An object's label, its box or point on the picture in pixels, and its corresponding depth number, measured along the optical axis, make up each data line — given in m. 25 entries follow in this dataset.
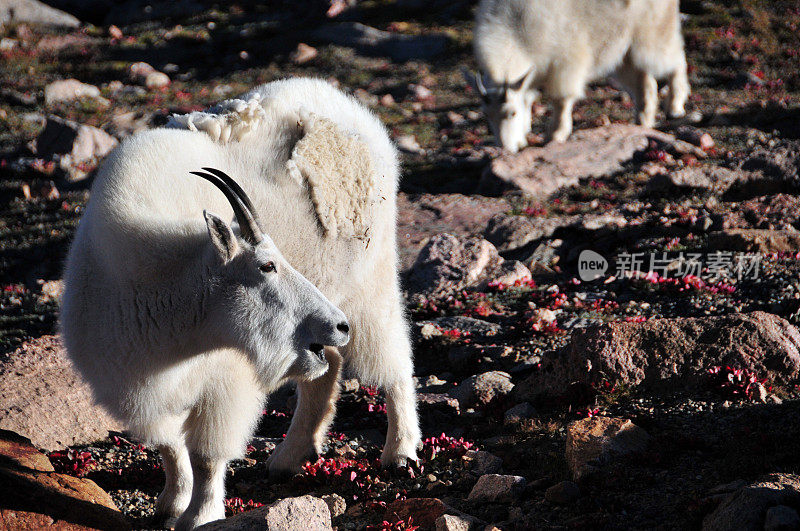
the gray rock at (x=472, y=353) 13.02
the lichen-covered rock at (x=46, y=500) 7.56
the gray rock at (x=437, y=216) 18.61
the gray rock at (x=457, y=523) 7.60
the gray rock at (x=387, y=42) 42.34
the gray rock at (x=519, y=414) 10.48
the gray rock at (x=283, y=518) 7.07
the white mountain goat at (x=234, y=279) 7.72
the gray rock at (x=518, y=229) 18.08
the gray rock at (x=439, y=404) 11.56
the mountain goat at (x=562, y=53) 27.84
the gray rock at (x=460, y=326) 14.10
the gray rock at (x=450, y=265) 16.44
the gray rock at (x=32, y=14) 49.97
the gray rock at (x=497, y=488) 8.50
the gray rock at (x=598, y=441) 8.66
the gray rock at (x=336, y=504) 8.84
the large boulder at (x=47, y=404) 10.59
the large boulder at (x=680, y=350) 10.23
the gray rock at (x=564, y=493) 8.11
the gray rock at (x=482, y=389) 11.51
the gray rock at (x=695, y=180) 20.22
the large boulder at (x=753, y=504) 6.37
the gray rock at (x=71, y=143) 26.02
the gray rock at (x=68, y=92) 35.91
